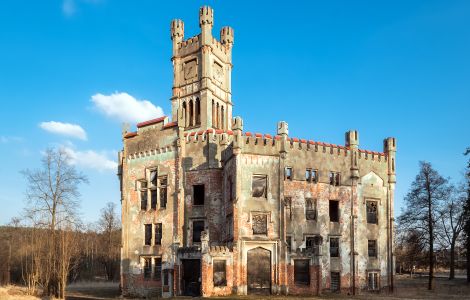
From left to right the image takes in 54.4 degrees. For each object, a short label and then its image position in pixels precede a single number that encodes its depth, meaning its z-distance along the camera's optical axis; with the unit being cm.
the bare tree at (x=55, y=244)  3497
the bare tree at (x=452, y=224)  4697
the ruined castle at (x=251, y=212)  3108
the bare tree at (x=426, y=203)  4172
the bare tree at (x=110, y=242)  7075
